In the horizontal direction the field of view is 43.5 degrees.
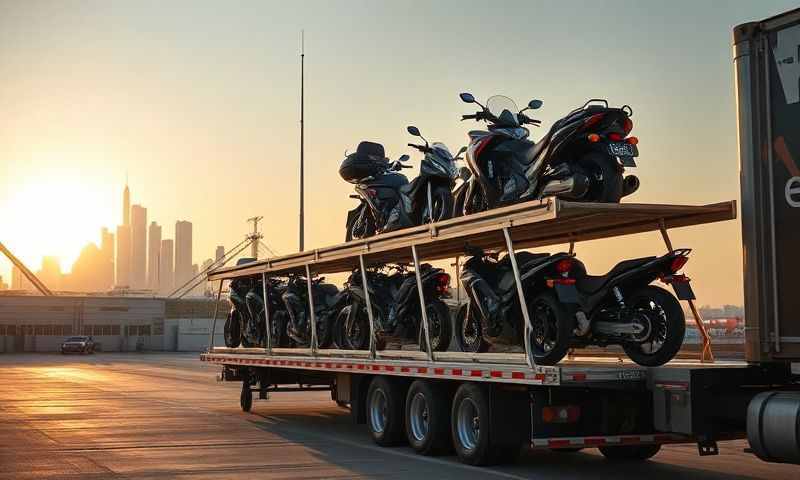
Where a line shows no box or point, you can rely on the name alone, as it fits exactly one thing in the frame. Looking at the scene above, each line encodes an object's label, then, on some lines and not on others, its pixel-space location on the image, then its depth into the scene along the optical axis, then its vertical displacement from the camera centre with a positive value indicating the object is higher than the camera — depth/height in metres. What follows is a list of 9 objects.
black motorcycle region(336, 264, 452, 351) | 12.69 +0.19
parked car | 67.06 -1.56
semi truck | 8.06 -0.47
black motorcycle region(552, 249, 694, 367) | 9.96 +0.14
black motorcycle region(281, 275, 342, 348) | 16.12 +0.23
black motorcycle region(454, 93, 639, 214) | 10.37 +1.81
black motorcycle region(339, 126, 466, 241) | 14.27 +2.01
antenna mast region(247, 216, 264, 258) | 75.88 +6.57
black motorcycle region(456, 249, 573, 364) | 10.23 +0.25
